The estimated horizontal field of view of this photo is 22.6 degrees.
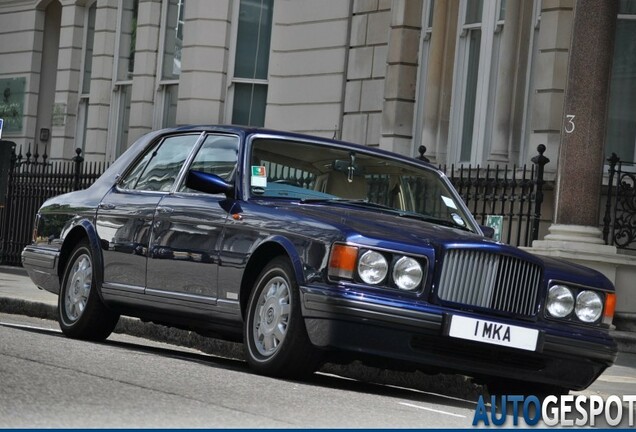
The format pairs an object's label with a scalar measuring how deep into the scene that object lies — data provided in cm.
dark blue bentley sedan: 903
